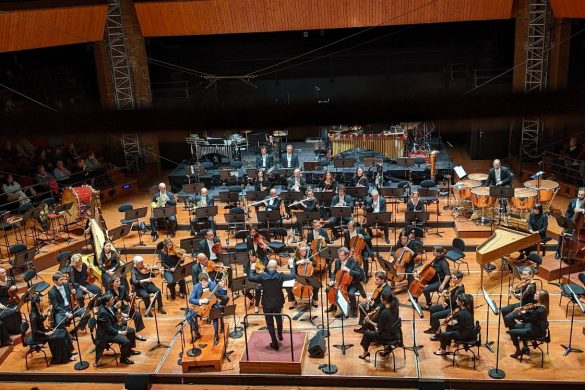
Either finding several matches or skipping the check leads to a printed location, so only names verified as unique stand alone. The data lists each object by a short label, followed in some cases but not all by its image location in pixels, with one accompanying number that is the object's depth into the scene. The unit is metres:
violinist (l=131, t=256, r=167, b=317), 11.36
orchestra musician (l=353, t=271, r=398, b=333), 9.27
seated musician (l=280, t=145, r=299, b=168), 16.36
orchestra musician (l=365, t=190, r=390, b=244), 13.69
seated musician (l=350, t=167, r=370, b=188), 14.69
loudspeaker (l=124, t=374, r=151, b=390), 9.77
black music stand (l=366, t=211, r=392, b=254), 12.40
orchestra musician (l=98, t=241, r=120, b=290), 12.14
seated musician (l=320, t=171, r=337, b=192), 14.73
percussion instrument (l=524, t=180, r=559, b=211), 13.18
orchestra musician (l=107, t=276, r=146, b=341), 10.30
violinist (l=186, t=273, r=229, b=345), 10.04
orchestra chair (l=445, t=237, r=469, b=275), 11.91
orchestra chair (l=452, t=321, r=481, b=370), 9.34
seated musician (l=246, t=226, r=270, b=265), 12.36
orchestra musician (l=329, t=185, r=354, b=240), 13.60
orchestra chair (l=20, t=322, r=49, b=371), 10.08
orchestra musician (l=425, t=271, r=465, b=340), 9.48
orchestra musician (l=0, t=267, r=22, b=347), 10.60
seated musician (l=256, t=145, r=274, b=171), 16.32
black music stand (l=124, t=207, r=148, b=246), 13.54
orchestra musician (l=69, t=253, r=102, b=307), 11.01
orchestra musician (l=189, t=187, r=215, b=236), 14.42
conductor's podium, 9.74
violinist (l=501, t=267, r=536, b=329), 9.16
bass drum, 14.43
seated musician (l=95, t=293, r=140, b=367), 9.76
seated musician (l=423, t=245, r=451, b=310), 10.54
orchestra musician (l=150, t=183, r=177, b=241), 14.77
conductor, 9.53
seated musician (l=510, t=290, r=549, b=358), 9.03
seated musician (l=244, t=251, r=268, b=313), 11.16
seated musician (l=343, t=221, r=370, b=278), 12.12
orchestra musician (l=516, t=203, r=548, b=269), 12.51
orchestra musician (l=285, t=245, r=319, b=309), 11.16
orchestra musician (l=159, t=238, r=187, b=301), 12.04
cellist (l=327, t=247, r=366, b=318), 10.43
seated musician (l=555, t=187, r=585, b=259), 11.75
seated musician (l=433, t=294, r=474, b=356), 9.16
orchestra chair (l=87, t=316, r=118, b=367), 10.25
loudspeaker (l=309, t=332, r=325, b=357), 10.00
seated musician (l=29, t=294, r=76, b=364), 9.88
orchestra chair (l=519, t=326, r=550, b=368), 9.27
